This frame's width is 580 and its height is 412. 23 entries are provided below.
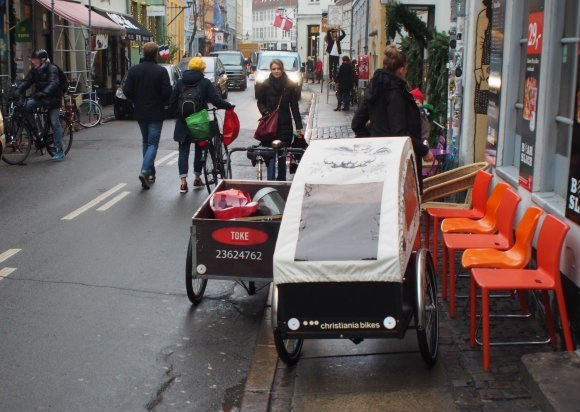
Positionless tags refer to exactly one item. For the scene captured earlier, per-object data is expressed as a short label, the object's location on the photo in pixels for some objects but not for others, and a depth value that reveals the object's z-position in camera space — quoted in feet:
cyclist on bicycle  51.70
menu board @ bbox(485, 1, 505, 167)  28.94
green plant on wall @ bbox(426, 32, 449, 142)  44.55
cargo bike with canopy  16.67
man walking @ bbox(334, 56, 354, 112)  93.86
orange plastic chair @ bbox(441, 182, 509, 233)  23.91
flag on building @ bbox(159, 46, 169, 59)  131.85
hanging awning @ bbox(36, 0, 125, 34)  82.82
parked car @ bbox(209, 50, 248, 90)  154.30
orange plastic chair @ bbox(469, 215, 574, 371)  18.07
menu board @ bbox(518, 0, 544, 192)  23.09
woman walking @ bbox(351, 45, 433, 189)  25.88
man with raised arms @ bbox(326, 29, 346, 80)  116.57
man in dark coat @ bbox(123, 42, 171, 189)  43.14
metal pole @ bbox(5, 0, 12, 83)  67.21
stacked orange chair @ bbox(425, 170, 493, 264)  25.62
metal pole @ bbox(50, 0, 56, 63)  77.51
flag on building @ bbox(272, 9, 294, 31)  197.77
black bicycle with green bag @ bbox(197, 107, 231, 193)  40.22
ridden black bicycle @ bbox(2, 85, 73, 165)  51.57
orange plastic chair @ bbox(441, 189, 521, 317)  22.00
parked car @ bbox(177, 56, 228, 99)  116.61
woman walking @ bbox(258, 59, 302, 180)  37.35
